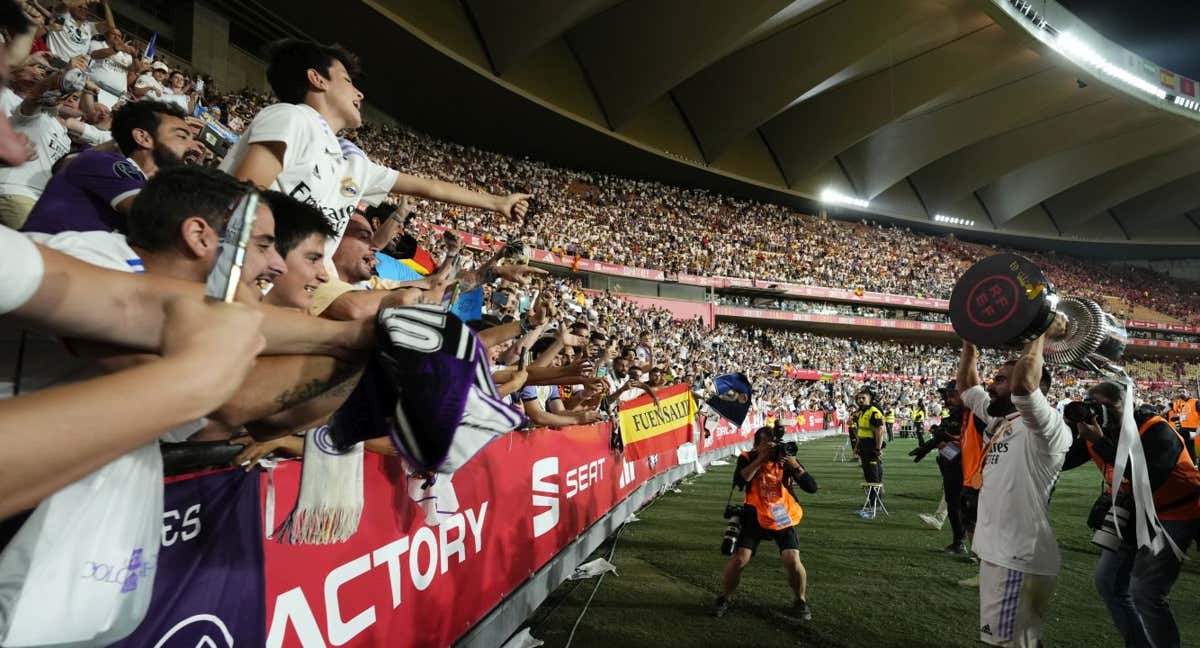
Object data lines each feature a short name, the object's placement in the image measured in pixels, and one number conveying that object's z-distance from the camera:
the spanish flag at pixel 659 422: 8.92
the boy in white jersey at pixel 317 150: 2.38
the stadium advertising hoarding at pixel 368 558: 1.96
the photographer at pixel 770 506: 5.38
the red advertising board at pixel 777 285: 28.80
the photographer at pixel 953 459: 7.42
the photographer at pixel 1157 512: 3.96
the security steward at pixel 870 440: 10.38
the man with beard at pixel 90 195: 2.10
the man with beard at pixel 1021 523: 3.88
